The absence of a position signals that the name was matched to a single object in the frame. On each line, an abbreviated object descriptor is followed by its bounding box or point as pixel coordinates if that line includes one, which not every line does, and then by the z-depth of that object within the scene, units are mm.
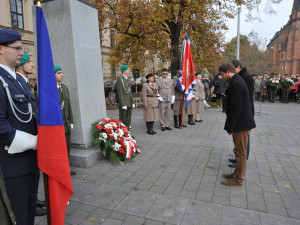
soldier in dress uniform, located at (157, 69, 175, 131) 7873
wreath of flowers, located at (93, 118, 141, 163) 4863
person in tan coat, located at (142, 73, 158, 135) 7371
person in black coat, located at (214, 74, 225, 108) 11754
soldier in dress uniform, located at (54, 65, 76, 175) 3953
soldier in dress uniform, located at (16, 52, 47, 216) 2875
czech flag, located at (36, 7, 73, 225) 2053
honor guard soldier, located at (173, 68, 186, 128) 8414
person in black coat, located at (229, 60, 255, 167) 4254
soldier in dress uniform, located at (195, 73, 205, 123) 9023
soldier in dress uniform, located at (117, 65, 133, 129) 6492
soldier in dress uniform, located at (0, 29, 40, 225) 1850
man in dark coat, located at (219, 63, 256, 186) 3654
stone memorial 4539
